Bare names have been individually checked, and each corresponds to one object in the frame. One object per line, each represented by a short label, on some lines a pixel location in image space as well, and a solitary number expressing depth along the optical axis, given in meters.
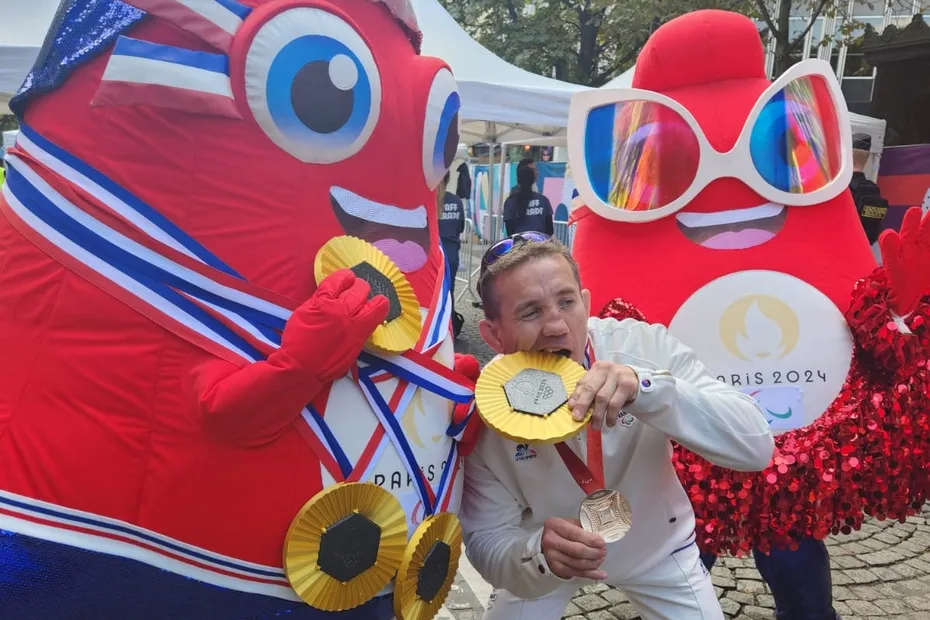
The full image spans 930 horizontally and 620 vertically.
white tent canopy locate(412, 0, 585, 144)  6.06
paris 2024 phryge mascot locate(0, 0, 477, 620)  1.34
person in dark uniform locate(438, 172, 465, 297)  7.45
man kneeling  1.65
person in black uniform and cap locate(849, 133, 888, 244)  5.26
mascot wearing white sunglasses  2.25
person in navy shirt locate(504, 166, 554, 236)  8.61
